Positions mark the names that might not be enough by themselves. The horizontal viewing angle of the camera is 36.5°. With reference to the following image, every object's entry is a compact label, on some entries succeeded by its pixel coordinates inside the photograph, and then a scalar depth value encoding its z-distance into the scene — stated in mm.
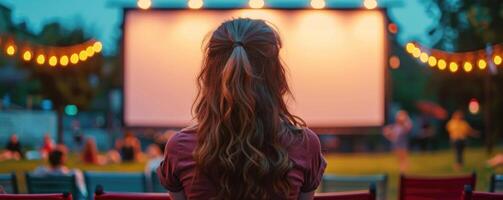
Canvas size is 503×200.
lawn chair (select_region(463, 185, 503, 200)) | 2846
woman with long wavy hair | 1633
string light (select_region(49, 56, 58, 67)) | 8844
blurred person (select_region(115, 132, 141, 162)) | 16141
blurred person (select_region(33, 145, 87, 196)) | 5852
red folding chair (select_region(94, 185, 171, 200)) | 2729
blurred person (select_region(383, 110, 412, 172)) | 13044
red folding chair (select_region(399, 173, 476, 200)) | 4230
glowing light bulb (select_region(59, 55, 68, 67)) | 8922
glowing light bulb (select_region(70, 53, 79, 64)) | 9016
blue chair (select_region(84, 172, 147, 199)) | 5348
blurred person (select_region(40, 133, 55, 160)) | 13270
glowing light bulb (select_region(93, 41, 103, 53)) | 9211
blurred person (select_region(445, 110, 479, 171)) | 14312
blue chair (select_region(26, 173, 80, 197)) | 4861
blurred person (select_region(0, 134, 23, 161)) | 12325
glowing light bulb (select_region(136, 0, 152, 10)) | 8930
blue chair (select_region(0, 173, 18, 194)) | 4684
